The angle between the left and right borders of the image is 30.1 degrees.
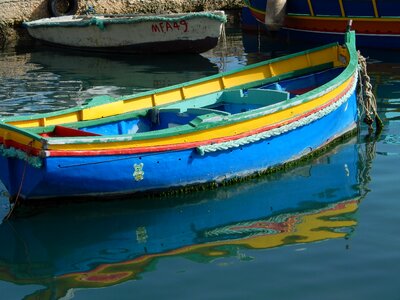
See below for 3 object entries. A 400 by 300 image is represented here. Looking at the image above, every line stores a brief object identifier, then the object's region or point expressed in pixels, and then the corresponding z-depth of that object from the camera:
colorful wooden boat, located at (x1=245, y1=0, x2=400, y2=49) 15.41
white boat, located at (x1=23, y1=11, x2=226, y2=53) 15.62
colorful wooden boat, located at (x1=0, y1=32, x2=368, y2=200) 6.80
